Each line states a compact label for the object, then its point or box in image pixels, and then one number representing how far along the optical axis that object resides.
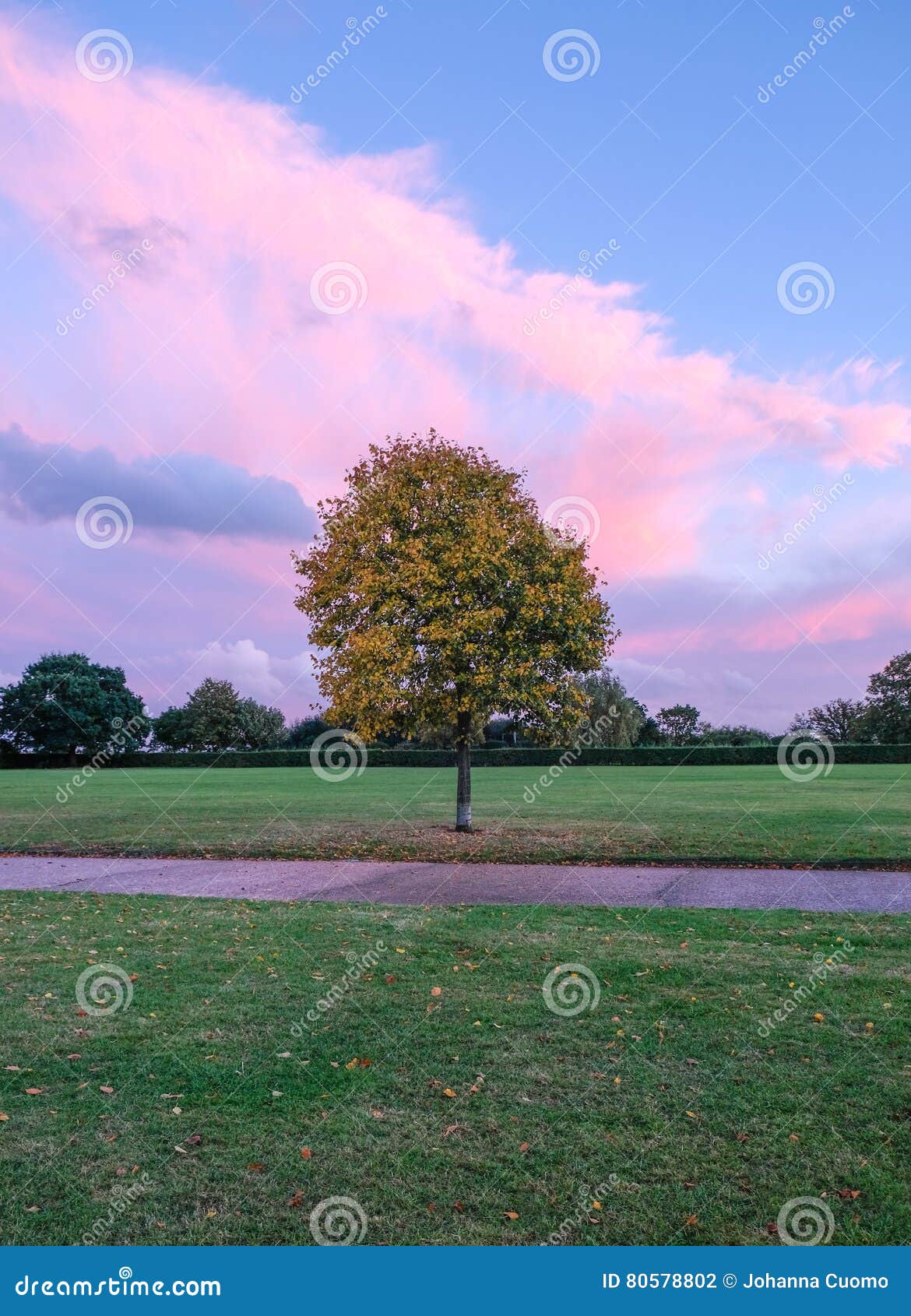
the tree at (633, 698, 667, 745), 94.25
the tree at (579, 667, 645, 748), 68.62
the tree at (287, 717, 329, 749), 103.19
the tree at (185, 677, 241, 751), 99.38
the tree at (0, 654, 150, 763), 86.00
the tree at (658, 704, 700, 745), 105.12
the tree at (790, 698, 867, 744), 113.75
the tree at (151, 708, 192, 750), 100.06
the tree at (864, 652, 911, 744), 88.94
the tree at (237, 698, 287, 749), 103.75
